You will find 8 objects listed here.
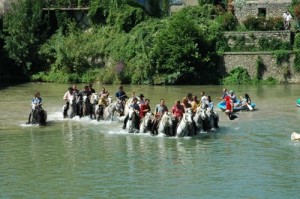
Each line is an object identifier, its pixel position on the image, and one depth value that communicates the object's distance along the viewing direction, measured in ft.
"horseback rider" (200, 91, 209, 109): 105.70
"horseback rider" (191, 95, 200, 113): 104.84
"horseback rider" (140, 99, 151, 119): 105.19
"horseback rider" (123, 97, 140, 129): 104.69
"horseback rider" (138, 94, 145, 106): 106.85
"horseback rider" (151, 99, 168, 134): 101.24
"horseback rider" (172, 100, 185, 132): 101.22
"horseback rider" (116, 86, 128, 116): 115.38
